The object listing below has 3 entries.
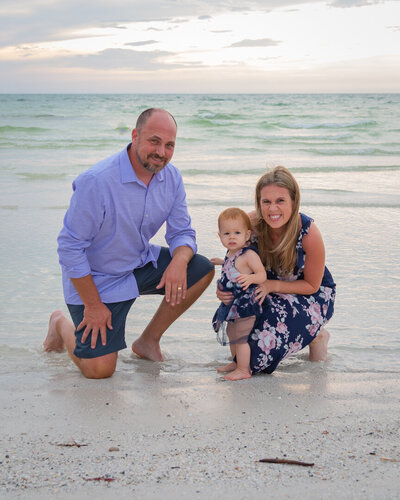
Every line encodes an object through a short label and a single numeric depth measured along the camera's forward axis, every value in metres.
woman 3.23
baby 3.20
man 3.14
